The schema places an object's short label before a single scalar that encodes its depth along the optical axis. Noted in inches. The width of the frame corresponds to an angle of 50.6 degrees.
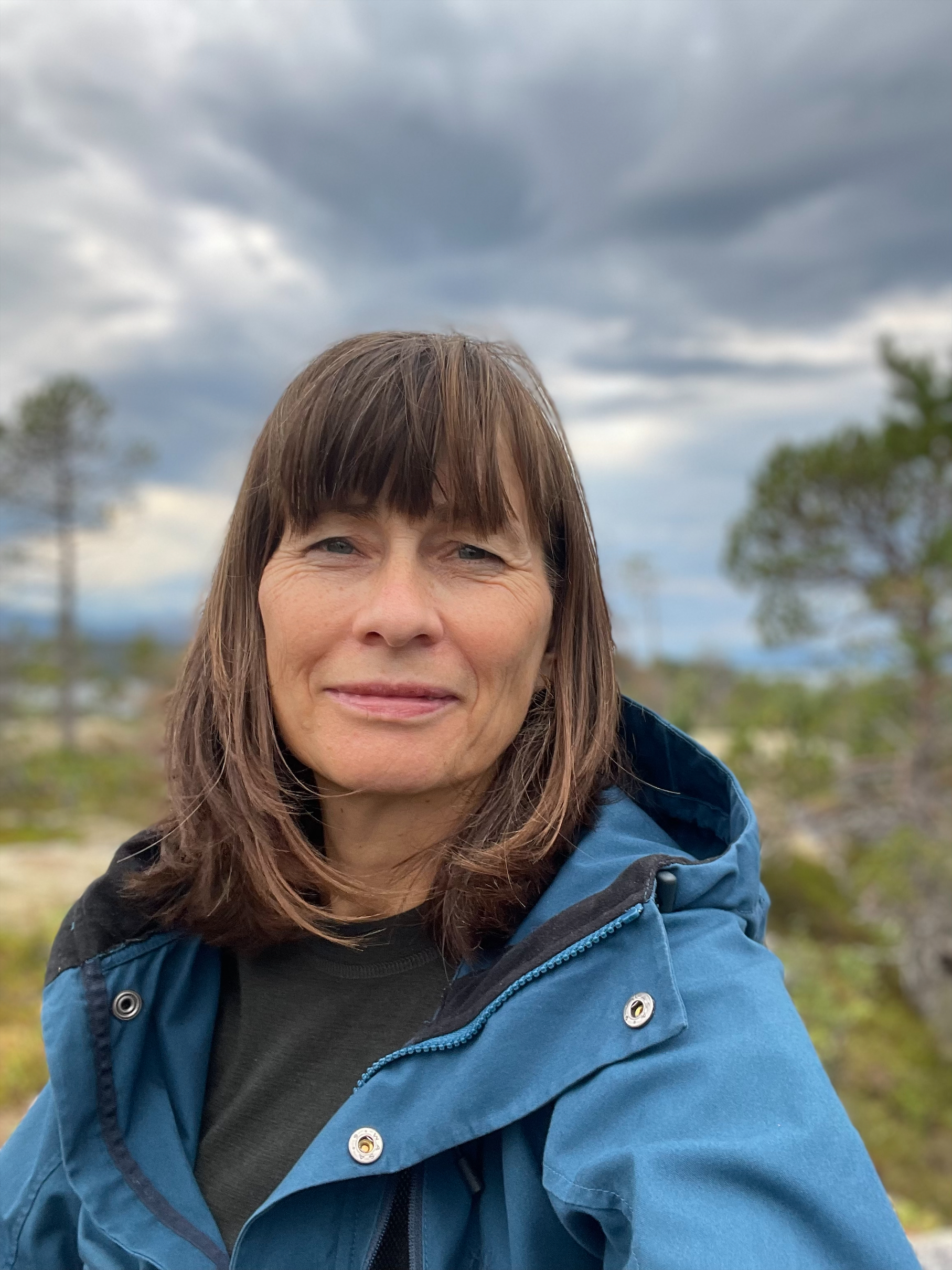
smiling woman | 13.0
